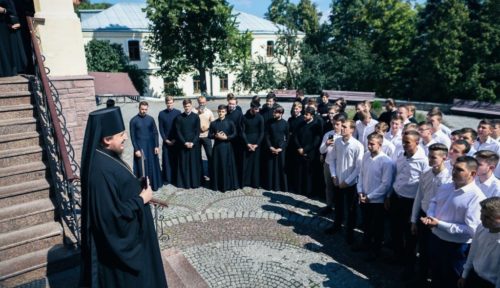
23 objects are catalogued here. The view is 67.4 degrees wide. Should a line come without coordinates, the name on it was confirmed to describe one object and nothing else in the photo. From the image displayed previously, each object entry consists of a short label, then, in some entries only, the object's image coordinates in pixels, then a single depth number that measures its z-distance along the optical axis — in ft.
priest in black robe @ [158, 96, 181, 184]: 30.22
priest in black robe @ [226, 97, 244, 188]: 30.12
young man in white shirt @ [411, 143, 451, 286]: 15.38
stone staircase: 15.74
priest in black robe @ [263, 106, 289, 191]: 28.71
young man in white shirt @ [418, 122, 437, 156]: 20.31
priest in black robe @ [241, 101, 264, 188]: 29.32
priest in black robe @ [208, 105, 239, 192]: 29.03
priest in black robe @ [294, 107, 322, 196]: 27.45
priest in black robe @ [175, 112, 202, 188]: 29.43
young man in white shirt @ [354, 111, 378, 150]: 26.66
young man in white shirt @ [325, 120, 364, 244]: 20.88
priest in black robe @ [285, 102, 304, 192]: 28.71
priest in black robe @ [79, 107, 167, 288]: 11.13
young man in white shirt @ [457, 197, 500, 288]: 11.62
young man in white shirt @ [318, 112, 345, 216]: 23.91
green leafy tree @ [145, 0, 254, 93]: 88.79
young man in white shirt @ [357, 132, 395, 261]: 18.57
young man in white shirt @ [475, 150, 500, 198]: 14.97
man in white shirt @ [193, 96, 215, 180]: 30.96
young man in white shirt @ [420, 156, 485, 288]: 13.52
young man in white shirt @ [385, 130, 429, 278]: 17.47
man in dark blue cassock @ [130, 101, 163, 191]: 28.37
